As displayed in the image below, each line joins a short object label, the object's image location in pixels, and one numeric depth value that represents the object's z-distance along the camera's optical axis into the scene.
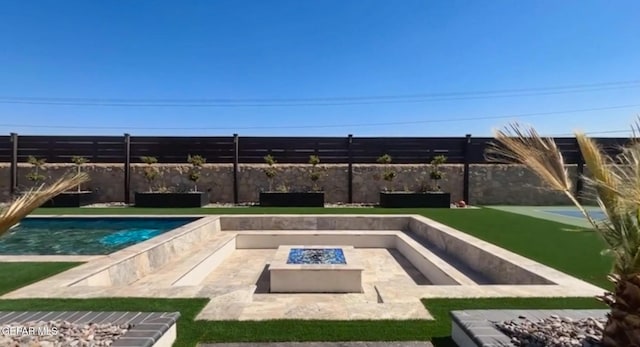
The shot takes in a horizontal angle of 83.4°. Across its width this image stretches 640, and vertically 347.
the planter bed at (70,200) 11.88
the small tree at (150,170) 13.19
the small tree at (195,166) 13.24
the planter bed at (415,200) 12.27
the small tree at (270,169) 13.34
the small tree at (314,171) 13.28
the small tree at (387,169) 13.15
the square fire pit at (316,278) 5.16
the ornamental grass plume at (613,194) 1.73
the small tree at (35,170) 12.41
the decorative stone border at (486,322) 2.12
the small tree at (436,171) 13.12
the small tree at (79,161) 12.94
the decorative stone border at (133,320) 2.15
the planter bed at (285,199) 12.55
